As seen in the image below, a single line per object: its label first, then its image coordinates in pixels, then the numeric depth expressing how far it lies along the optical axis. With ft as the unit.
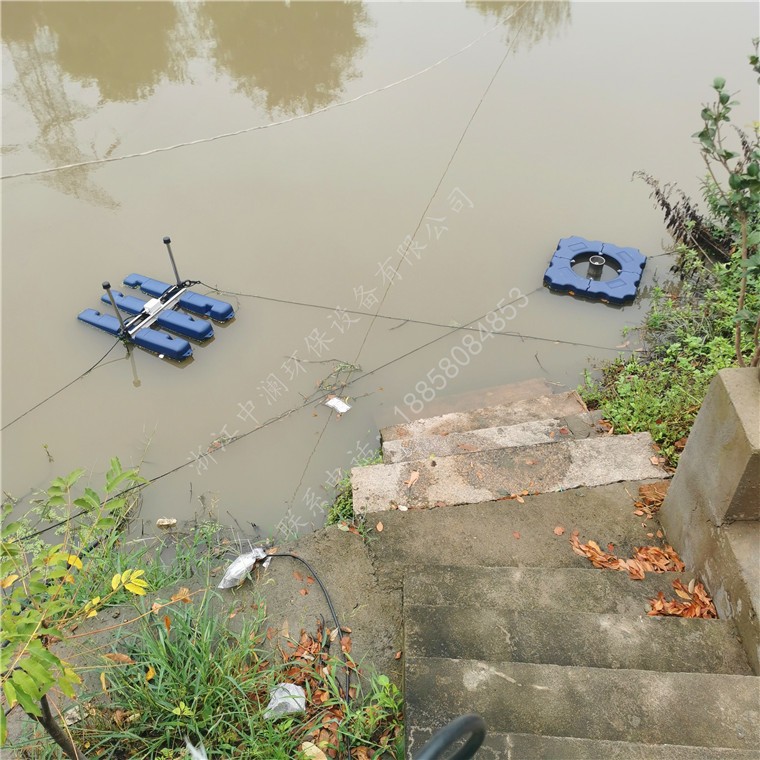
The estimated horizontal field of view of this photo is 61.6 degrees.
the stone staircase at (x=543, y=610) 6.21
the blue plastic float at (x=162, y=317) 15.64
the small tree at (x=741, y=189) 7.29
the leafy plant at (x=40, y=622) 5.08
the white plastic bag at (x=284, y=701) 7.30
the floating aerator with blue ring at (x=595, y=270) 16.39
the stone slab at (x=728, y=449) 6.73
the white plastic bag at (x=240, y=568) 9.17
